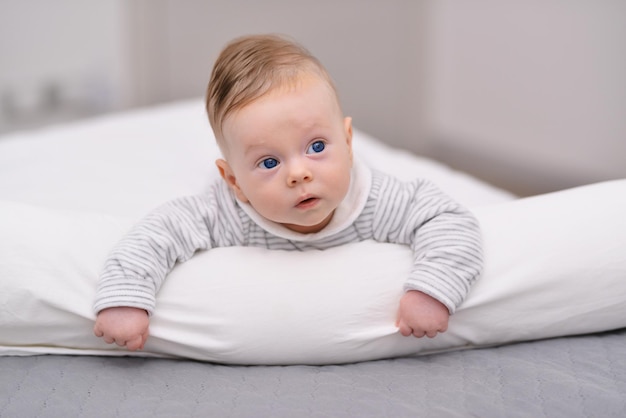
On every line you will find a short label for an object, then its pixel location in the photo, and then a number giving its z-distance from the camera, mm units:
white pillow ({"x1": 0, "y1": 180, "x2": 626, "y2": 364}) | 1021
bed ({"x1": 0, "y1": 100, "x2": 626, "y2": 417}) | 968
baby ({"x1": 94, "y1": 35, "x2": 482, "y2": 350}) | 999
